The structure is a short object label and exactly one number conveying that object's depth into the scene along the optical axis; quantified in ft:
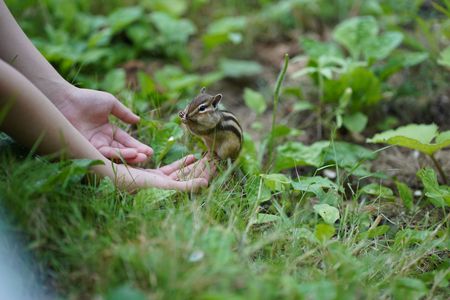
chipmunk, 9.05
